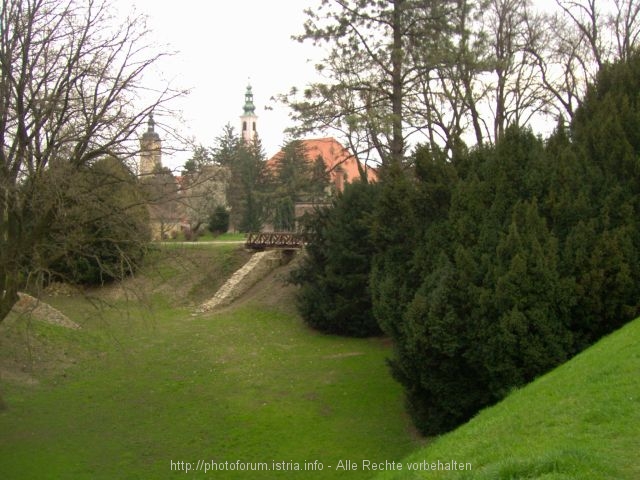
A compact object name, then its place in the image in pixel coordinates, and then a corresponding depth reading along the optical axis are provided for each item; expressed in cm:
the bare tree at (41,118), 1020
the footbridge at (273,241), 3109
